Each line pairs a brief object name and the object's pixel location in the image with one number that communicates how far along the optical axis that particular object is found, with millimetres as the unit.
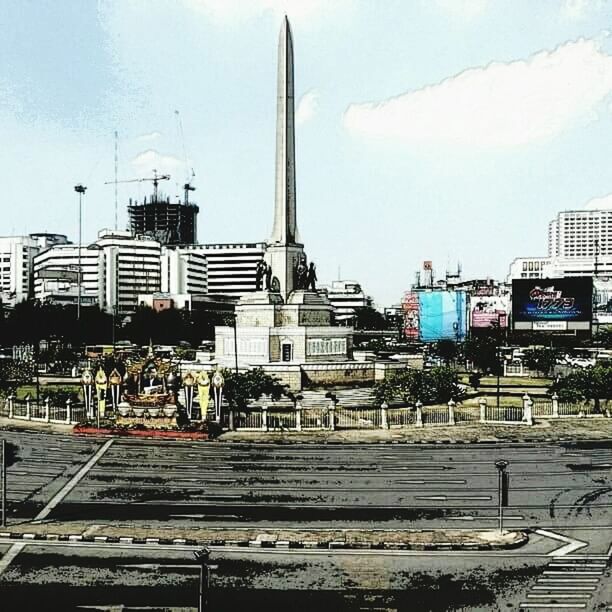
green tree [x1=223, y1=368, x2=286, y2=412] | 42750
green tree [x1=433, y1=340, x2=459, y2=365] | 83000
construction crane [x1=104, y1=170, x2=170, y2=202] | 189375
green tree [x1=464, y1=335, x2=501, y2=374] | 70875
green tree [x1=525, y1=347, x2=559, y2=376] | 71375
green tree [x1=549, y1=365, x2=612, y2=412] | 44781
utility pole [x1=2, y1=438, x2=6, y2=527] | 21453
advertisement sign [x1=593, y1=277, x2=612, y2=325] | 153262
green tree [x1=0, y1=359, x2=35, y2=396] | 58334
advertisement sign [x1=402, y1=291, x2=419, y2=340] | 131500
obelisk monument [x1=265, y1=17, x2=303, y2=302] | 64875
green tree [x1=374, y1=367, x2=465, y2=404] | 47469
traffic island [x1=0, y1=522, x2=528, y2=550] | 19984
